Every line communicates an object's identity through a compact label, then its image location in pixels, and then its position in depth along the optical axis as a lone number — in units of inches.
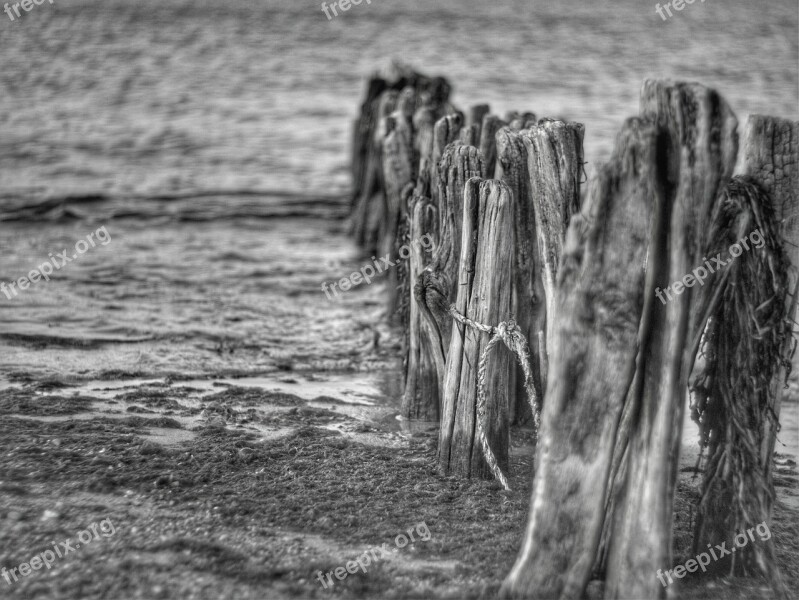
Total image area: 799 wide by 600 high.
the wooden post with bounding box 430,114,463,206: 247.0
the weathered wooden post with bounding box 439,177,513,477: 174.6
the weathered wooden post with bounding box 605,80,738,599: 124.0
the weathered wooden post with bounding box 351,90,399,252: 387.7
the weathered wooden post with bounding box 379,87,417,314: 300.0
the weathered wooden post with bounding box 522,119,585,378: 178.1
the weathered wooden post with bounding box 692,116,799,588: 138.7
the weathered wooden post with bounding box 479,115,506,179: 233.1
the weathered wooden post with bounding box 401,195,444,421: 213.2
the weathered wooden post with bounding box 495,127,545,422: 196.7
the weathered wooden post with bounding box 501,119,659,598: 127.9
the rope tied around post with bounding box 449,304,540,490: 171.6
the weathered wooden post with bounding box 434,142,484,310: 199.9
